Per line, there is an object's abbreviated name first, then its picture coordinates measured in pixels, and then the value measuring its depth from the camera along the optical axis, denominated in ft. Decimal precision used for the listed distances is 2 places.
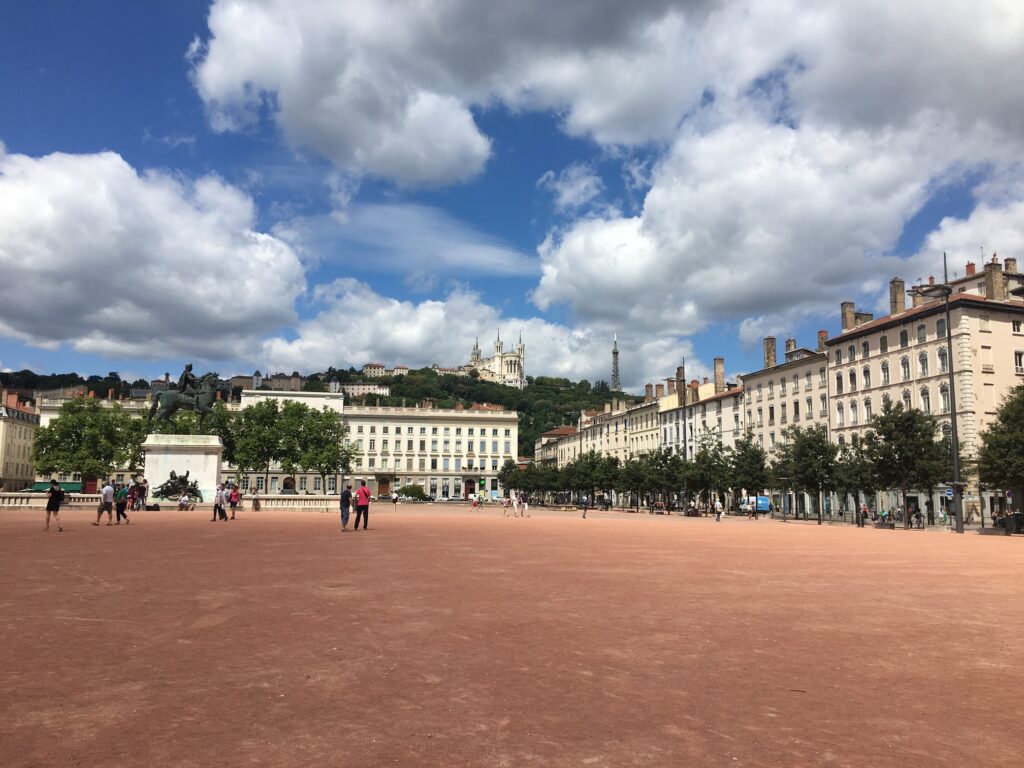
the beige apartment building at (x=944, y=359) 196.65
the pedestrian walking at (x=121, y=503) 98.10
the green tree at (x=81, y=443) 285.64
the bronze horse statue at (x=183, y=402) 143.74
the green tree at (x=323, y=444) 321.52
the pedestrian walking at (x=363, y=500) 101.89
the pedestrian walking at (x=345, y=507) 97.71
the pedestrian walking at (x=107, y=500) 93.35
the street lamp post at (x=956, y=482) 125.85
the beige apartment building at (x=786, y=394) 258.16
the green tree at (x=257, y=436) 310.24
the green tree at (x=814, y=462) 191.72
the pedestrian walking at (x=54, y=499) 82.74
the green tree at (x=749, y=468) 235.40
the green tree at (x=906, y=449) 157.48
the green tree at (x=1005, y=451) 130.93
